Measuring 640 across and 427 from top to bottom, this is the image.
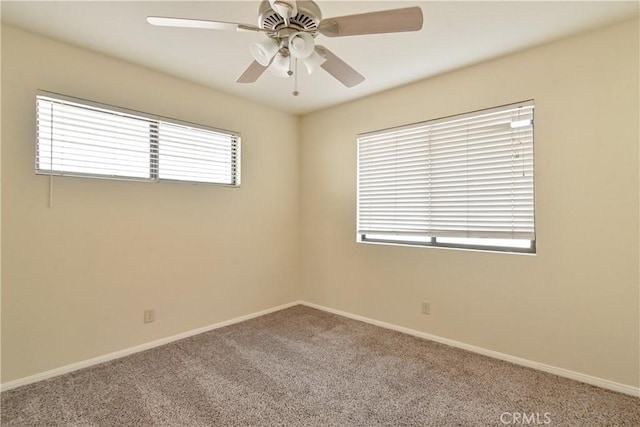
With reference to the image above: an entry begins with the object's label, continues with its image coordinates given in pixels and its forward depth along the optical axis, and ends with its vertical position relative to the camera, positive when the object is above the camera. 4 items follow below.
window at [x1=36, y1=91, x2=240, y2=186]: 2.32 +0.60
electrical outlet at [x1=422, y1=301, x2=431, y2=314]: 3.01 -0.90
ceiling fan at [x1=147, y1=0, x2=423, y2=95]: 1.38 +0.90
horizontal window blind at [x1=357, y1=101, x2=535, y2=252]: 2.53 +0.30
